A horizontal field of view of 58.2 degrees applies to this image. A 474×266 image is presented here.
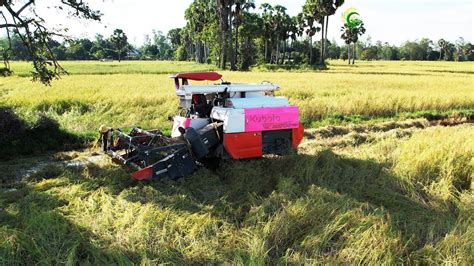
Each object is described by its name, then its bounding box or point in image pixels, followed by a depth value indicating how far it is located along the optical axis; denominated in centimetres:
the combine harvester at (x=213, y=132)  634
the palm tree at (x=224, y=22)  4391
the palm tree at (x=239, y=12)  4617
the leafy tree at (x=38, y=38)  857
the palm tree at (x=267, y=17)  6062
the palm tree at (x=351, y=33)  6975
